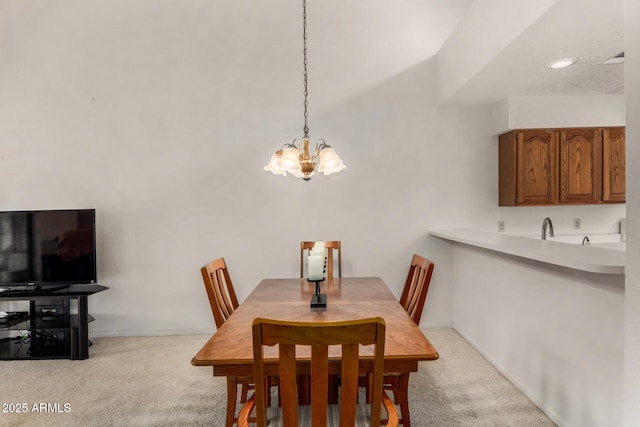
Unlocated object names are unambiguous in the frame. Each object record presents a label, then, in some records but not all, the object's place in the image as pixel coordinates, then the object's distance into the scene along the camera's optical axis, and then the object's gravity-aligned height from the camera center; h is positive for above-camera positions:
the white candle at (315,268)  2.02 -0.33
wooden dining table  1.39 -0.55
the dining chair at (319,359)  1.07 -0.46
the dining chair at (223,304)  1.90 -0.59
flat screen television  3.36 -0.34
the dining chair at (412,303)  1.94 -0.59
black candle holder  2.04 -0.53
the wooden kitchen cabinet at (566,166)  3.48 +0.38
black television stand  3.16 -1.00
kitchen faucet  3.14 -0.21
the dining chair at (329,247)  3.19 -0.35
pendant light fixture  2.13 +0.28
